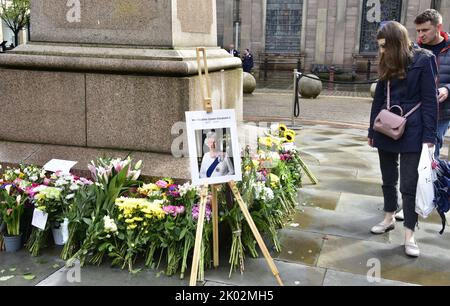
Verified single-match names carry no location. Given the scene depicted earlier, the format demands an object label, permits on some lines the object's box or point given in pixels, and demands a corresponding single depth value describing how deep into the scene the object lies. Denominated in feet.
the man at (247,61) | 83.35
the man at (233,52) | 76.42
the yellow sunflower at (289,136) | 21.68
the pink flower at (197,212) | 13.71
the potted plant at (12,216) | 14.19
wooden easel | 11.51
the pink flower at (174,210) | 13.67
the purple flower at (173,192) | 14.51
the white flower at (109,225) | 13.17
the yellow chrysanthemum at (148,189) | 14.74
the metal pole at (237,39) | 95.25
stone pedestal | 16.43
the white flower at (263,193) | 14.69
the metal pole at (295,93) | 38.60
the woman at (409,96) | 14.37
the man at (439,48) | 16.31
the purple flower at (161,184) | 14.70
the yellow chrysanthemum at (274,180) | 16.70
